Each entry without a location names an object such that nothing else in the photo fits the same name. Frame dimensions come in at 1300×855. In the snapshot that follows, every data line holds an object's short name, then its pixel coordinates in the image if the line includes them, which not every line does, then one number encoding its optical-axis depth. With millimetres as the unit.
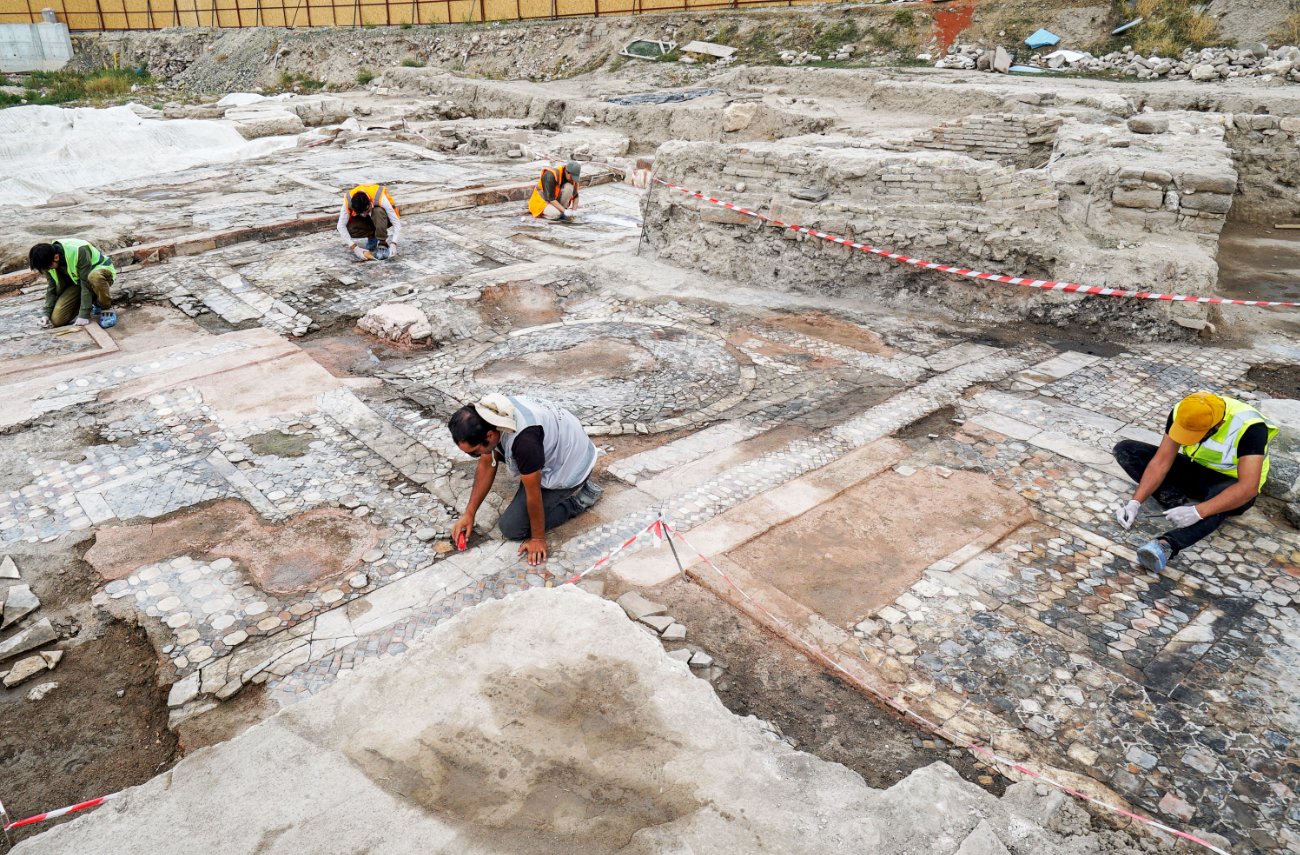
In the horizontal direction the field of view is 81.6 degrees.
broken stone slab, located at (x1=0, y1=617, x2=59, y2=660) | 3545
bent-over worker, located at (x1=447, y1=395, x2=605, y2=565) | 3811
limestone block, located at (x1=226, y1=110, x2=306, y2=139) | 16609
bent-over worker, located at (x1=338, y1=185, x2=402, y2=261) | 9195
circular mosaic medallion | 5871
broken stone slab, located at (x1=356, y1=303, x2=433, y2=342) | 7148
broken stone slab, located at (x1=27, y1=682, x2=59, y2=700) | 3371
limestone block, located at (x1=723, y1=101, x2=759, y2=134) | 13820
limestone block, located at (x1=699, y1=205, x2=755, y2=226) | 8547
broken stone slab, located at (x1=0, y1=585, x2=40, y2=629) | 3752
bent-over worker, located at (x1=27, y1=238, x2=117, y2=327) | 7188
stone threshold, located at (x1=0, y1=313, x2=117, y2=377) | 6445
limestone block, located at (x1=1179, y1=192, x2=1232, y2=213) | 7277
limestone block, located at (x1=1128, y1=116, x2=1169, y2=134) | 9594
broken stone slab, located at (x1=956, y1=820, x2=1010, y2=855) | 2361
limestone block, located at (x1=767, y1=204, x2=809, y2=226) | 8125
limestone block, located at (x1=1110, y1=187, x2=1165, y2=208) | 7586
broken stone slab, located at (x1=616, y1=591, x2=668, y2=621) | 3753
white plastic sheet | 12539
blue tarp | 16031
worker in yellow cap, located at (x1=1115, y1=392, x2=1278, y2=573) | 3994
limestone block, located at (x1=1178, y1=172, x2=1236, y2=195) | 7227
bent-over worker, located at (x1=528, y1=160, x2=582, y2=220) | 11117
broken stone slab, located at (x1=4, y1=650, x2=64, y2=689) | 3418
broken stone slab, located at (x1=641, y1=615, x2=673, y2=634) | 3662
